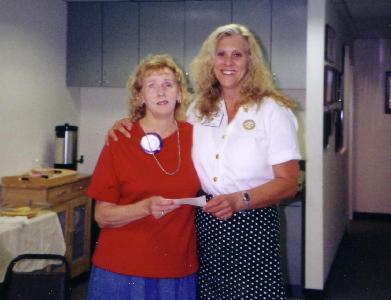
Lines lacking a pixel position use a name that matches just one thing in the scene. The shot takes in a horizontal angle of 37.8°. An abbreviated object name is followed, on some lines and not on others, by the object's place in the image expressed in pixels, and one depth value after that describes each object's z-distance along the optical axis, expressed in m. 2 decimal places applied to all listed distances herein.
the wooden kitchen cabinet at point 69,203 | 3.87
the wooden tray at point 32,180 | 3.86
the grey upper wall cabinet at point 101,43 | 4.79
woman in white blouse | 1.80
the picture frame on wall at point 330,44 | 4.30
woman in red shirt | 1.72
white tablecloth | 3.10
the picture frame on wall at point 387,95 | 7.17
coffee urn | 4.59
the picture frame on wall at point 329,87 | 4.31
